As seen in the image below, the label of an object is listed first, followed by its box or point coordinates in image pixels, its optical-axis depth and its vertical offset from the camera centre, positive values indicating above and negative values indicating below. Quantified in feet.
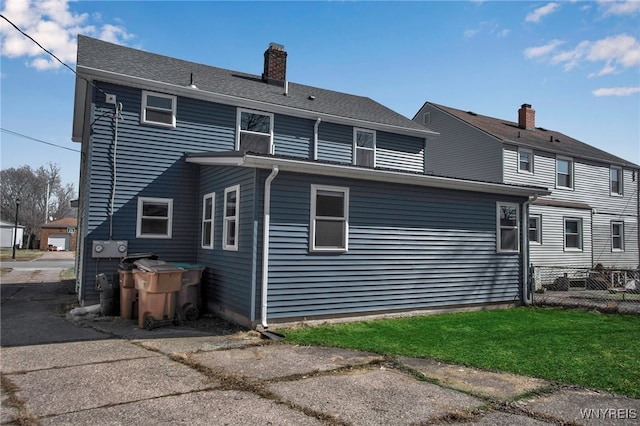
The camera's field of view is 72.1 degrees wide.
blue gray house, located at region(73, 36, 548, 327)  27.66 +2.37
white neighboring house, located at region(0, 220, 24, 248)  165.89 -1.61
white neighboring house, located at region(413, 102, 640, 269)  60.49 +10.44
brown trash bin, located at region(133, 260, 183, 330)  27.55 -3.69
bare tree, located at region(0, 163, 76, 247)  189.26 +16.81
